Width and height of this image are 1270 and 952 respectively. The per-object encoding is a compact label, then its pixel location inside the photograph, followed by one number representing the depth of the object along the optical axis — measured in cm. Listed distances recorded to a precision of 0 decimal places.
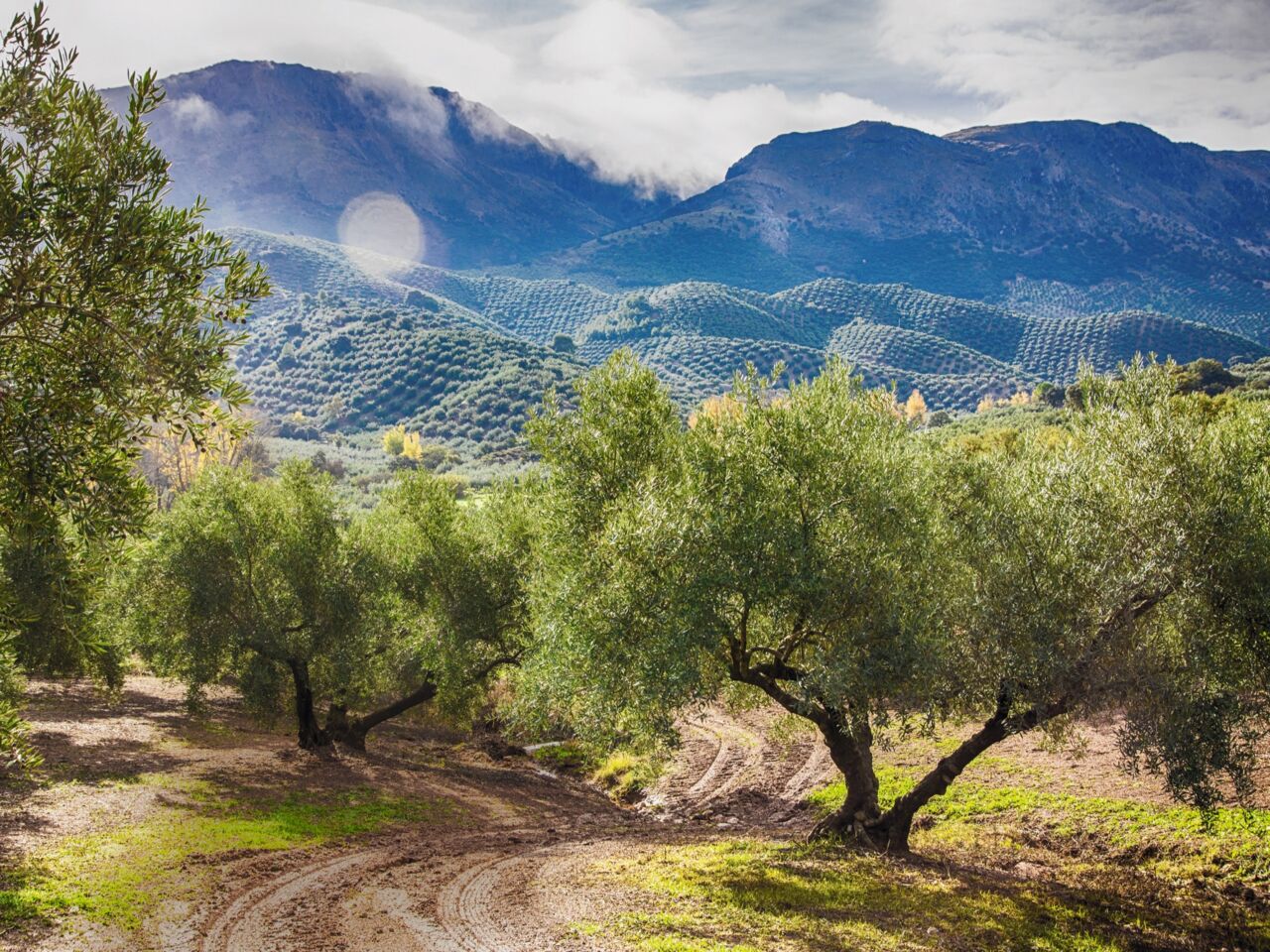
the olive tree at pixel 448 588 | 3406
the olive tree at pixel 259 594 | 3334
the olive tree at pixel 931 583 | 1884
